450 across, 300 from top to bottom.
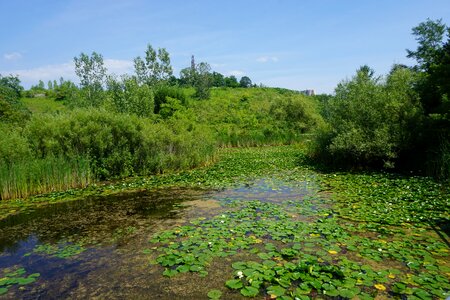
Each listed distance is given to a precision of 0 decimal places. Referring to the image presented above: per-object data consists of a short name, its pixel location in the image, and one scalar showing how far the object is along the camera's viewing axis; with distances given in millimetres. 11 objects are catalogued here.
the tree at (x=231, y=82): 75694
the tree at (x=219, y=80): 77625
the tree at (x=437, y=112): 10898
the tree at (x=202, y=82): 48312
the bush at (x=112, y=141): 12031
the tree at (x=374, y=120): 12969
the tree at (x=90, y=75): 35562
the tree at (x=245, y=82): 81000
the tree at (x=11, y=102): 23431
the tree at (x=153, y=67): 37056
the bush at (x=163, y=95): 29480
